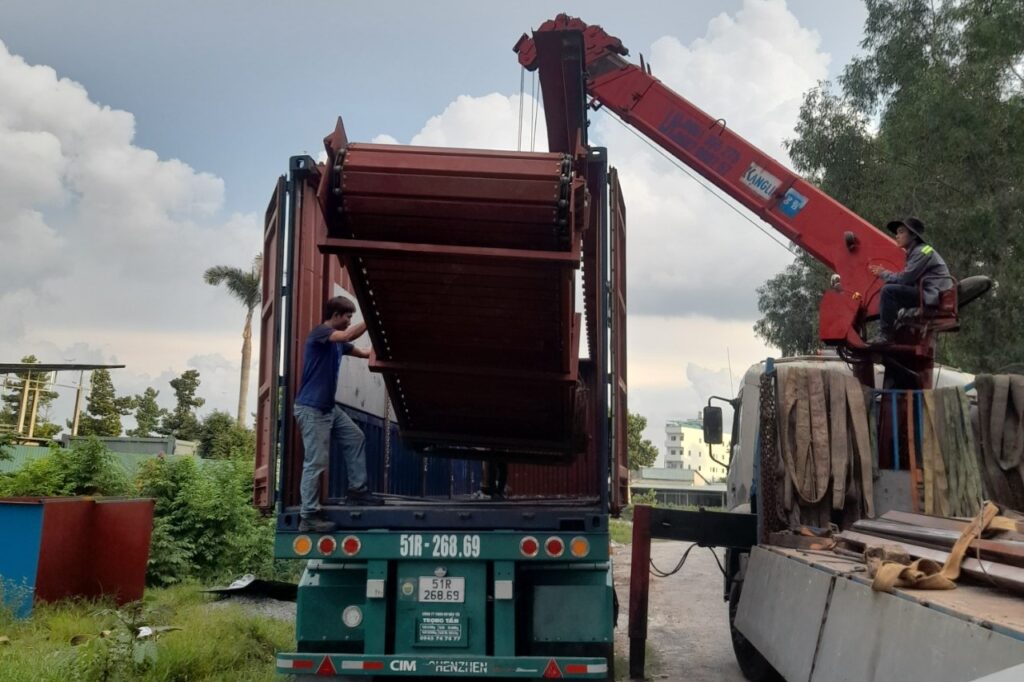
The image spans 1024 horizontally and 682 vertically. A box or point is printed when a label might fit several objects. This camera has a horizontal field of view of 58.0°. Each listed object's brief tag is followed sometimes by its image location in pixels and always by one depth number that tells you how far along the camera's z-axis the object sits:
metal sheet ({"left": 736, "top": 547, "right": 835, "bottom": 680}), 4.90
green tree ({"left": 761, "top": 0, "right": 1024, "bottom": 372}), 20.50
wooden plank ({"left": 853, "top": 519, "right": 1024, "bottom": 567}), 3.85
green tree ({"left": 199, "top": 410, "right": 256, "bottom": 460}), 29.87
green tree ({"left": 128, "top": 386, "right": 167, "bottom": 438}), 47.94
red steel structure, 4.92
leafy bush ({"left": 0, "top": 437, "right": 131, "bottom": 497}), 12.04
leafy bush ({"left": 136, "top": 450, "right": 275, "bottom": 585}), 12.47
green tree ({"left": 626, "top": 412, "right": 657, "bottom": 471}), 66.14
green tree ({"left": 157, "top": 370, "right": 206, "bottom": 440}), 47.34
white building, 121.62
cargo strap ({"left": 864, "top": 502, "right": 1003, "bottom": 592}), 3.88
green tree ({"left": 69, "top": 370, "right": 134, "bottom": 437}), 42.78
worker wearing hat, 7.61
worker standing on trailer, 5.56
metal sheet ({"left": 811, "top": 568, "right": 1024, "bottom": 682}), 3.01
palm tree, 36.19
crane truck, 4.96
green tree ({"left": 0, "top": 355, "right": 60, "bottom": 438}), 25.48
